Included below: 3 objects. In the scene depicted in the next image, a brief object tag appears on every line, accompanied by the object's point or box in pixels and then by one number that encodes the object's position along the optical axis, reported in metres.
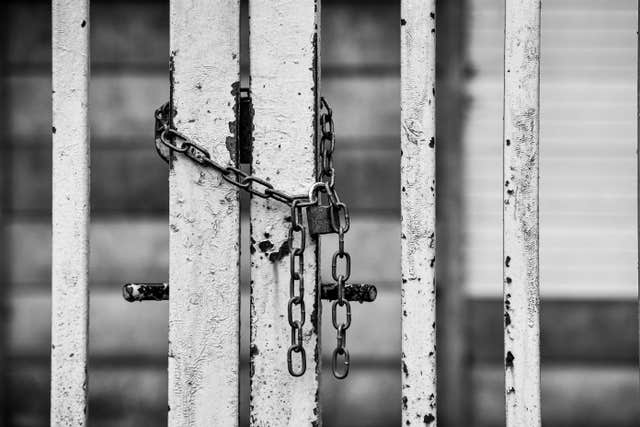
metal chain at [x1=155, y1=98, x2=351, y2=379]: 2.68
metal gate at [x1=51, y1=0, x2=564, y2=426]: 2.72
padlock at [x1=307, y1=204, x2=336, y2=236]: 2.70
